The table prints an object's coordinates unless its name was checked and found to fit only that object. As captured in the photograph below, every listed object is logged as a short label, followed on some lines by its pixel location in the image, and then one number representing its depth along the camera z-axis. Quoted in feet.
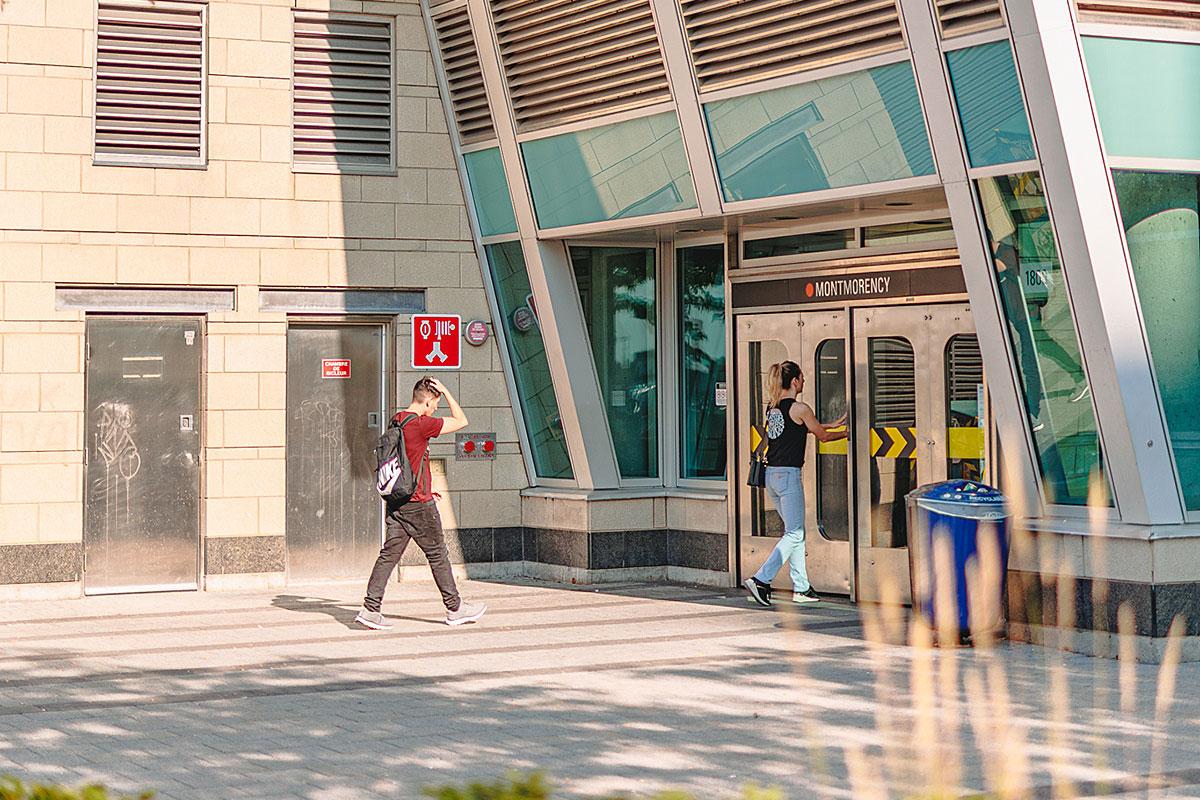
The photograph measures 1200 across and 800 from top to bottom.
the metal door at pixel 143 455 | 46.57
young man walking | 39.73
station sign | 41.57
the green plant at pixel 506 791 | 13.43
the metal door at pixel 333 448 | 48.96
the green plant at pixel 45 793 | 14.29
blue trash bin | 36.06
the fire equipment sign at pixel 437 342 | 49.80
